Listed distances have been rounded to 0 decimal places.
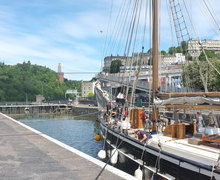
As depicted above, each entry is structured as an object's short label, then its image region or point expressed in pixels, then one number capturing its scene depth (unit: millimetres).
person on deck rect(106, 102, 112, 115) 17876
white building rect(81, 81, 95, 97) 119714
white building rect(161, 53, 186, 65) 102431
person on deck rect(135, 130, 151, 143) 9626
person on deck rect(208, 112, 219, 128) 9491
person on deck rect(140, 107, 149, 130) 11918
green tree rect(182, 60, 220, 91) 31440
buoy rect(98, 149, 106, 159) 12116
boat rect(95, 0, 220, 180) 7250
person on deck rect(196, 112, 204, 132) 11315
